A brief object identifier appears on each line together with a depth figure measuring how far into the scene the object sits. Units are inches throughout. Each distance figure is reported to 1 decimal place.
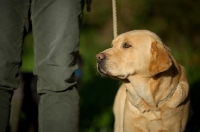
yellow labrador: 179.2
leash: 185.0
